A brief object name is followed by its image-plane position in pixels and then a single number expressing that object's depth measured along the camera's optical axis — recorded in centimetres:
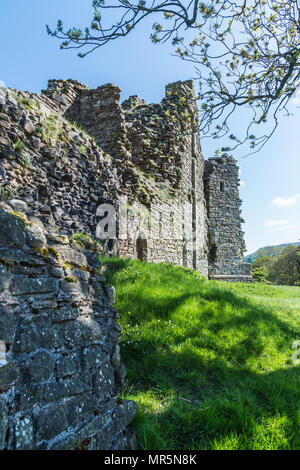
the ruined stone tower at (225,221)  1722
